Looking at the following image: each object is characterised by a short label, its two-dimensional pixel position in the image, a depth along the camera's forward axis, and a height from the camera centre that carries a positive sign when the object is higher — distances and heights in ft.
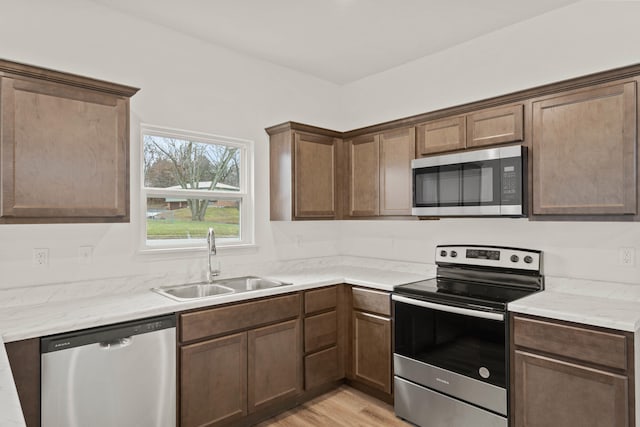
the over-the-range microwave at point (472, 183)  8.07 +0.71
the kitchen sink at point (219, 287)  9.20 -1.74
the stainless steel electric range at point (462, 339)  7.52 -2.55
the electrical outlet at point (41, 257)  7.61 -0.78
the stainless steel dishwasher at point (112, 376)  6.14 -2.67
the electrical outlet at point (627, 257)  7.73 -0.83
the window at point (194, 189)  9.43 +0.70
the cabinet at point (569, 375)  6.16 -2.68
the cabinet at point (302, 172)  10.82 +1.22
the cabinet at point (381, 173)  10.34 +1.17
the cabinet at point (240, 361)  7.64 -3.09
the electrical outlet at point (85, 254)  8.12 -0.79
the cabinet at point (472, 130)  8.34 +1.93
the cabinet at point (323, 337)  9.74 -3.10
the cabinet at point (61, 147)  6.53 +1.23
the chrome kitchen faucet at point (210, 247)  9.59 -0.76
